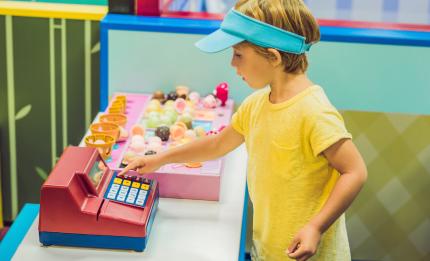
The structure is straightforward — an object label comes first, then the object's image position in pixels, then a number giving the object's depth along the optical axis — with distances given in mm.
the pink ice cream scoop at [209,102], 2191
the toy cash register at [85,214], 1479
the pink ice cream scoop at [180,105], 2109
